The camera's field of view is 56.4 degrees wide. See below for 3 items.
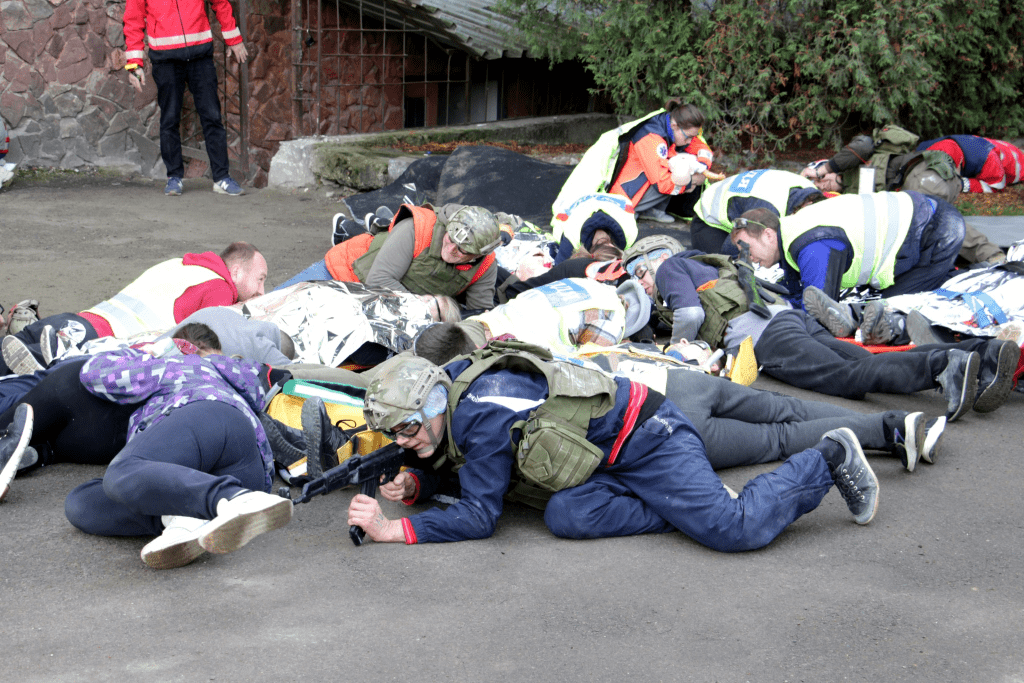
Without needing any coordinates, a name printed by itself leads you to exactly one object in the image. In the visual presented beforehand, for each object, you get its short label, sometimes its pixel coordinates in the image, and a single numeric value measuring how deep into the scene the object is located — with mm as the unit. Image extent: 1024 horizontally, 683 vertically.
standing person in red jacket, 7727
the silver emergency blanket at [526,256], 5715
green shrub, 7426
